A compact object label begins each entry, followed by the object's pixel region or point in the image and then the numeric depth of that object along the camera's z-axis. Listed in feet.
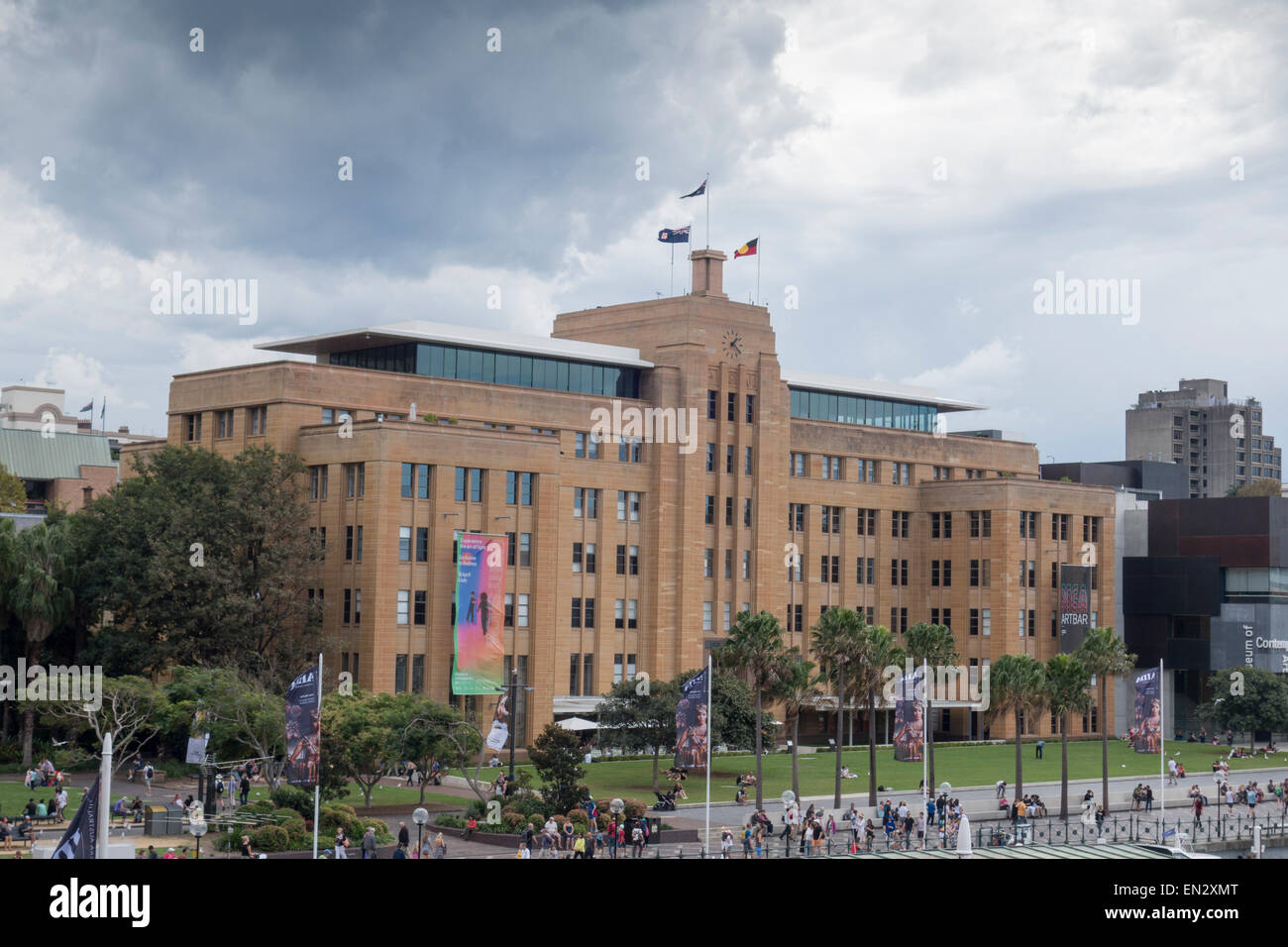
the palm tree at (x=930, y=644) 241.96
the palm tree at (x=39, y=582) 240.73
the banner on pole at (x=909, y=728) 217.15
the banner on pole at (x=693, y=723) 179.73
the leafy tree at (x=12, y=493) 365.40
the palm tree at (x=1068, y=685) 240.53
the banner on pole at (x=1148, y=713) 220.23
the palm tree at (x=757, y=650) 222.89
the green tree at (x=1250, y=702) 331.57
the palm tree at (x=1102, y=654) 246.06
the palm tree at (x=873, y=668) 225.76
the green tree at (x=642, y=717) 250.37
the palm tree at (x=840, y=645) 225.35
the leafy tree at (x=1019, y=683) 243.95
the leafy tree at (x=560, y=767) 192.03
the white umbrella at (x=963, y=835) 174.60
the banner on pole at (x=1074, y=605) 371.56
